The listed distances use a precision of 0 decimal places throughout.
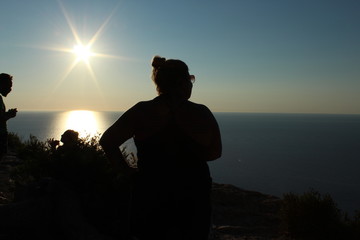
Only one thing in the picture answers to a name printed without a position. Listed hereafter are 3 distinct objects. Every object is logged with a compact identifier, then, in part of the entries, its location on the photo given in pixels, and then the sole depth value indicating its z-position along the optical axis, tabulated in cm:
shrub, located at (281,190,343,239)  719
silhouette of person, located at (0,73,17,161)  458
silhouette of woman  211
